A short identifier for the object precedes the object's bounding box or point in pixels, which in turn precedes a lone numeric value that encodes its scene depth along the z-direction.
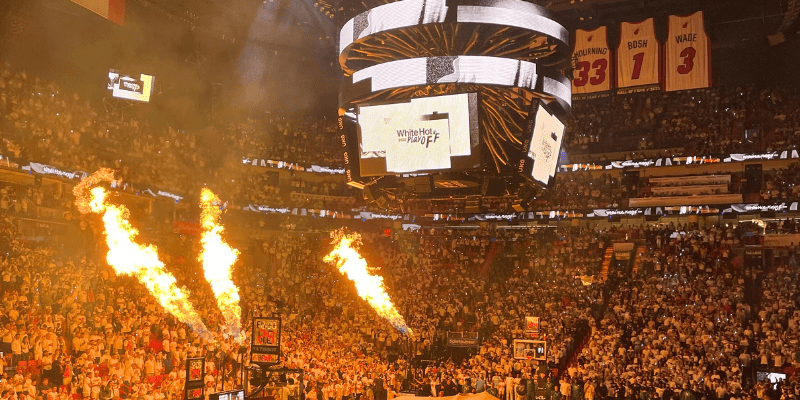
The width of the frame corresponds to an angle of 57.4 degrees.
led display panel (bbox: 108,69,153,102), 26.03
